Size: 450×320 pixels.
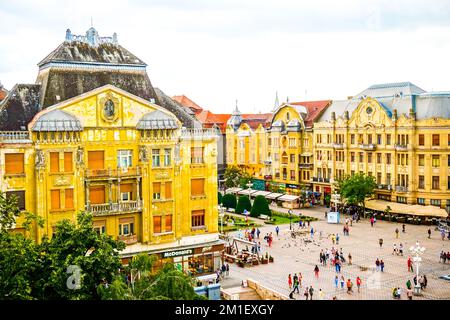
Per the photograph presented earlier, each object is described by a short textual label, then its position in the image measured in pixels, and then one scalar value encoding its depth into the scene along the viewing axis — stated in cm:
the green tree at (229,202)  8688
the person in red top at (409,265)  5082
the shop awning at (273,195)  9254
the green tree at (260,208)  8056
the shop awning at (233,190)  10099
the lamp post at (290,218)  7119
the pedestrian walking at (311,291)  4254
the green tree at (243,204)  8344
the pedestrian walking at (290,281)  4528
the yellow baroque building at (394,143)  7638
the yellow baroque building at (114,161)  4225
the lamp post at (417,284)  4368
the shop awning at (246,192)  9651
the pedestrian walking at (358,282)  4506
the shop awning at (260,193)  9613
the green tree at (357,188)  7788
